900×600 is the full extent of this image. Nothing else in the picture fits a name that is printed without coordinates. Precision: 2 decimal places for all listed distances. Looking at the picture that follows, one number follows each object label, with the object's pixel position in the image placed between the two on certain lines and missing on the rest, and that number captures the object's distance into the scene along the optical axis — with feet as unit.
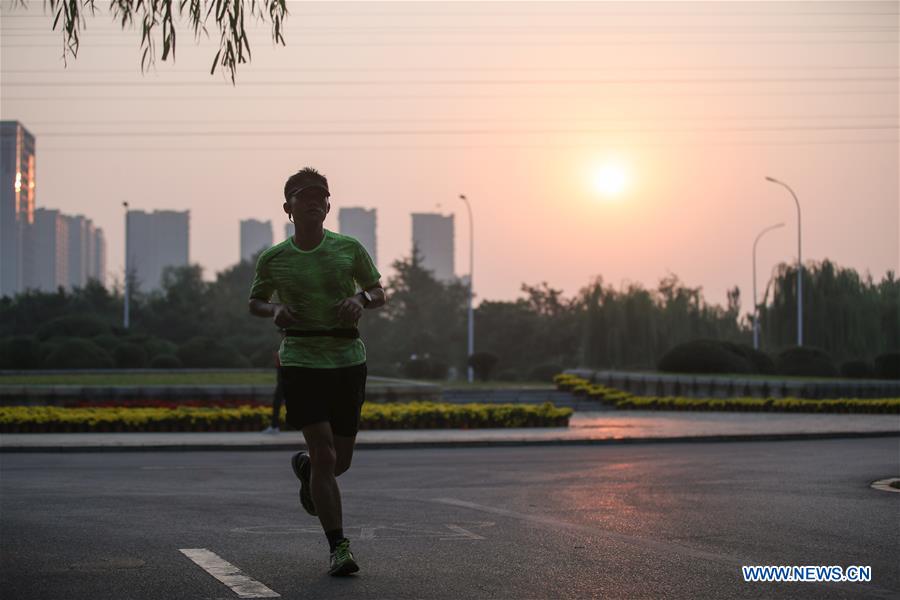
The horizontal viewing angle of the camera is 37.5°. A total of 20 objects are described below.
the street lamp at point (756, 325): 189.61
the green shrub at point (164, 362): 156.66
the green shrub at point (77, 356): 148.77
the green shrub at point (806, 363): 139.33
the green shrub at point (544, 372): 199.11
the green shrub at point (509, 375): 205.64
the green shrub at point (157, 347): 162.81
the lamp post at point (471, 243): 204.74
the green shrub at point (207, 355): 163.86
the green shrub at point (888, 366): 127.75
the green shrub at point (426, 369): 173.17
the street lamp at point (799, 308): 166.18
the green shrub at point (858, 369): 137.80
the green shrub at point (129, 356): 155.84
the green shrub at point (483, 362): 165.89
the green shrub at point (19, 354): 148.36
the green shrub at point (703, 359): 132.77
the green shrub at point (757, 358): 138.31
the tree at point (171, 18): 25.62
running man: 22.59
